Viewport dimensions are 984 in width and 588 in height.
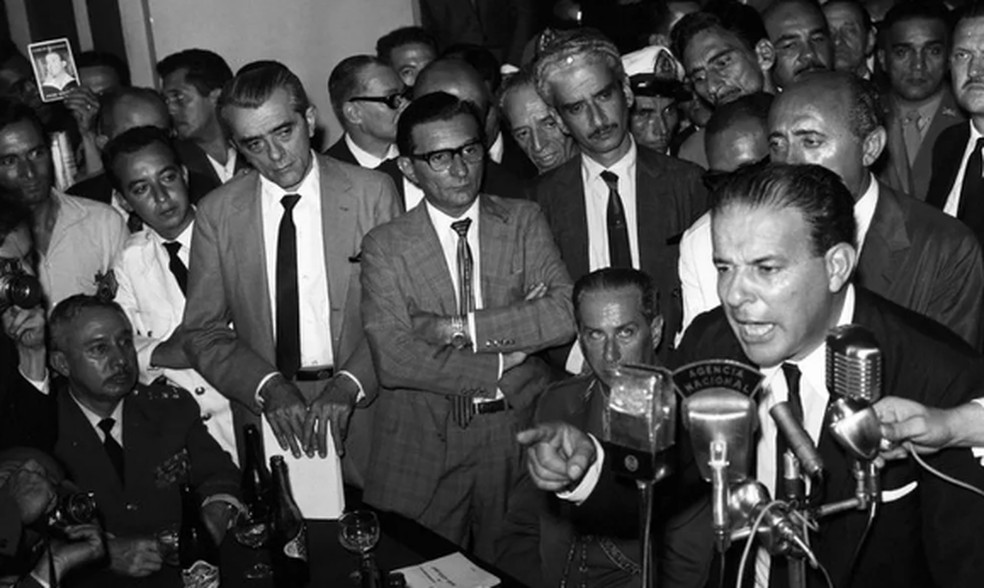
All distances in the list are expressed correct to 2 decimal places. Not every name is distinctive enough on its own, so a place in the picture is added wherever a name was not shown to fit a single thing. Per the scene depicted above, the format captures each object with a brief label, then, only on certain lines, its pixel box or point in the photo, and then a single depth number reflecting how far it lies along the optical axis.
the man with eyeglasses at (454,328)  3.52
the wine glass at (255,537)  2.96
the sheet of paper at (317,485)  3.29
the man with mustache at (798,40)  5.20
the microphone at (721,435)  1.58
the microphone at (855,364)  1.67
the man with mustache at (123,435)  3.49
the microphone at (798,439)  1.68
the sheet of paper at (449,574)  2.68
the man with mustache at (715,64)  4.65
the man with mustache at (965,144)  3.86
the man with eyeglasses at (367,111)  4.98
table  2.86
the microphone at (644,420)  1.61
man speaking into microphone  2.24
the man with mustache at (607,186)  3.93
